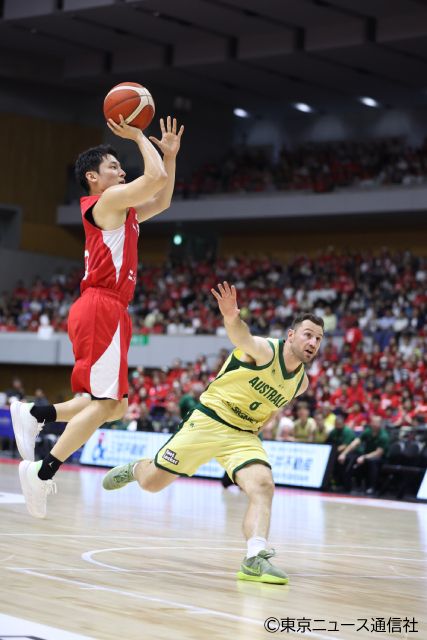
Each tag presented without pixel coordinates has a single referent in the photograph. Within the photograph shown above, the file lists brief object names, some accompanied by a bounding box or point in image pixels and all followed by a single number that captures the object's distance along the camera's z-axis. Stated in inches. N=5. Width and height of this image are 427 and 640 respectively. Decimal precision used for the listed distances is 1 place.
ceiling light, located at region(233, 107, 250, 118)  1662.2
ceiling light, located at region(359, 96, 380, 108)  1510.8
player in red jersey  279.6
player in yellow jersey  271.1
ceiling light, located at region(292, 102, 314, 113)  1584.3
